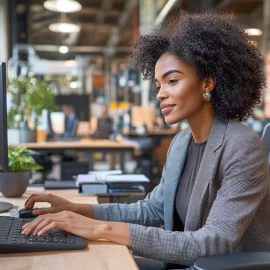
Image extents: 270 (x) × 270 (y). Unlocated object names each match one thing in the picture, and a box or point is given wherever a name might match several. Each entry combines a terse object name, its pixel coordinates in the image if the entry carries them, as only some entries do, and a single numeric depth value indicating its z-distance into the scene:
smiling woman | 1.35
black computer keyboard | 1.24
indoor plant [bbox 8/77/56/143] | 4.94
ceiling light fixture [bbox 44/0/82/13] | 8.53
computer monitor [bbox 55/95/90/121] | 7.11
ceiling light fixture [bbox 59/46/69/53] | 17.96
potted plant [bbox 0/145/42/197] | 2.15
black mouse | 1.60
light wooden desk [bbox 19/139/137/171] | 5.45
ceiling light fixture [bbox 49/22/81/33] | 10.97
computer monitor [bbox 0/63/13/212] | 1.75
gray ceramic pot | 2.15
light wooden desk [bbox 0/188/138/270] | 1.13
